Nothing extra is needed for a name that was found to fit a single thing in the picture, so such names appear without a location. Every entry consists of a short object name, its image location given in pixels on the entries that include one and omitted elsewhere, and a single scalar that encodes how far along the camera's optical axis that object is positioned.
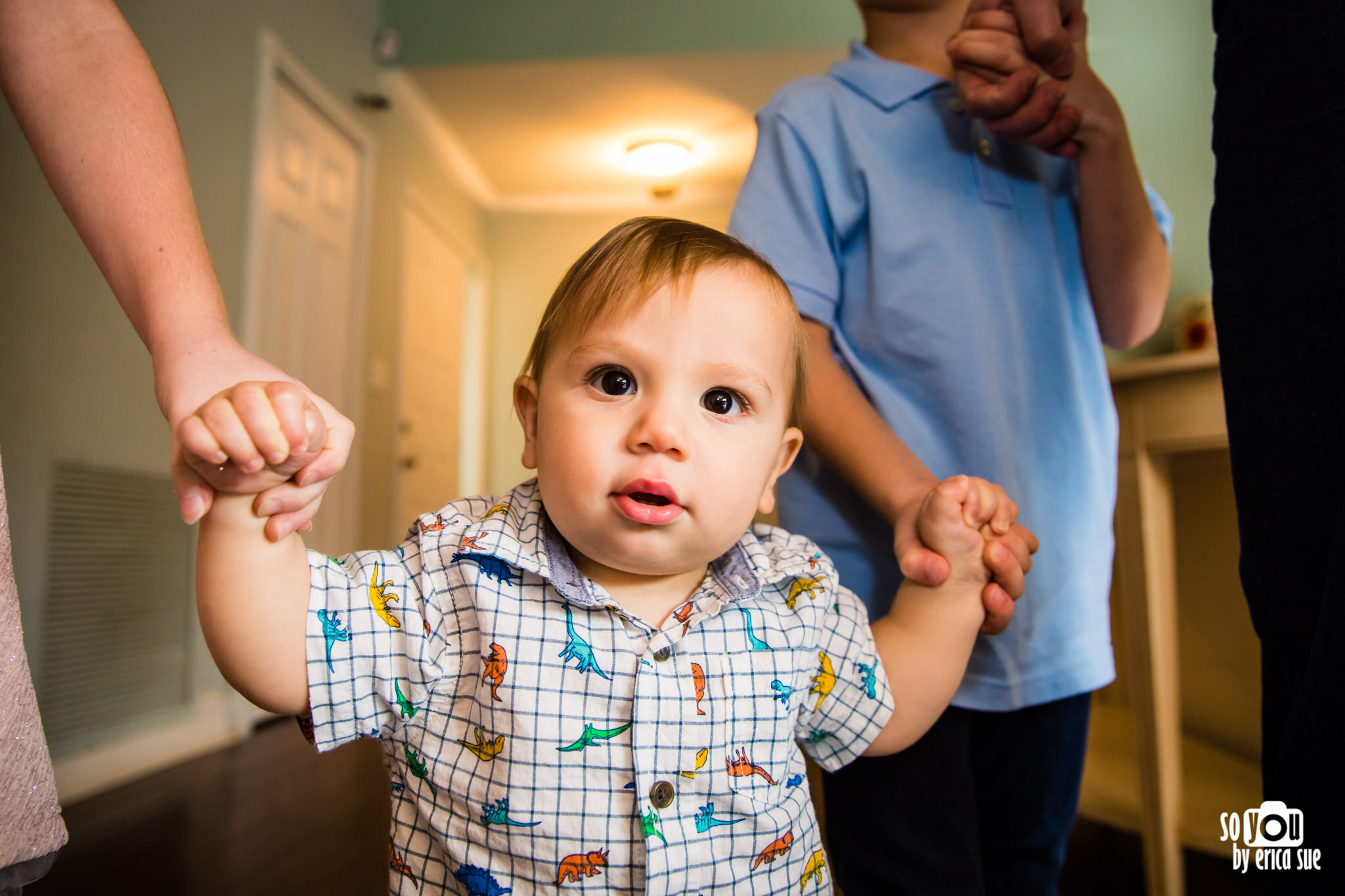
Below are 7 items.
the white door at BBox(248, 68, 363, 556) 3.01
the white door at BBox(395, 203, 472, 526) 4.49
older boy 0.83
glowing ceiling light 4.98
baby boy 0.61
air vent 2.02
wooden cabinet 1.33
